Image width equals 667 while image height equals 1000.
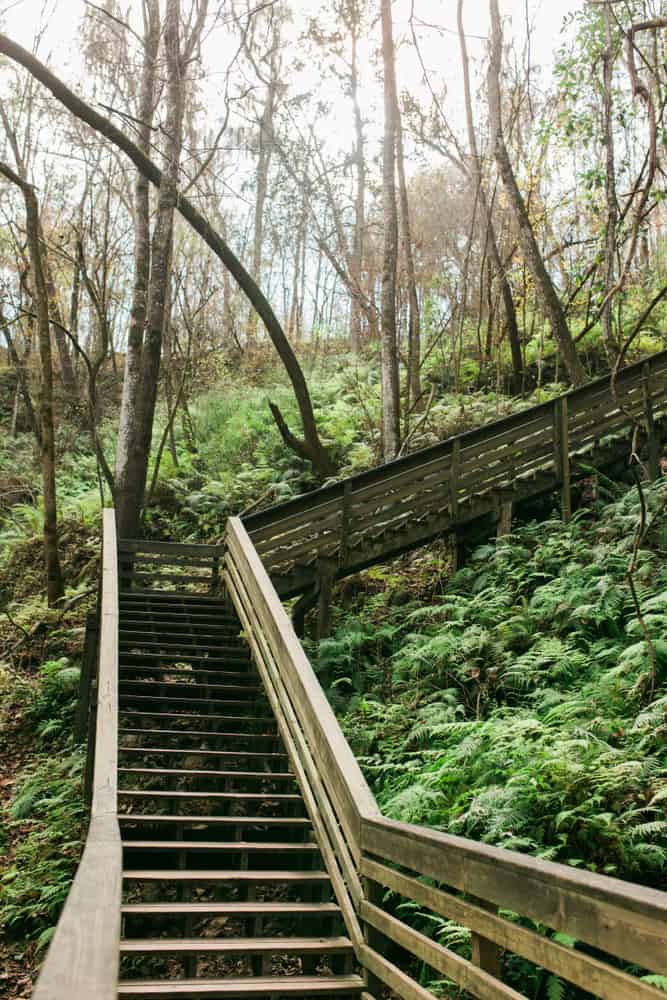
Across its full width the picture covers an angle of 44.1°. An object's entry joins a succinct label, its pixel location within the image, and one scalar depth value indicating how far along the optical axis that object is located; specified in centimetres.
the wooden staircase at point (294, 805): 244
